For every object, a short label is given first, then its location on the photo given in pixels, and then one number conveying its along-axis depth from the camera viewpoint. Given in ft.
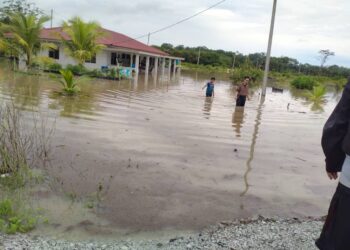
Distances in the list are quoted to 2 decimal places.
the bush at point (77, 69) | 79.43
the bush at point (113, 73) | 82.03
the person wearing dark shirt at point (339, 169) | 7.05
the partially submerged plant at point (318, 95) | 77.25
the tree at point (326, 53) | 177.00
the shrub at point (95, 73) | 82.68
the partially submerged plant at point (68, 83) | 48.42
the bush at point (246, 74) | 96.99
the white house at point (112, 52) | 99.14
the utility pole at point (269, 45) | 66.52
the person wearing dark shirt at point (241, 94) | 49.65
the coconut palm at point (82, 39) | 77.87
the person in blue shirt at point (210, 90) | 57.77
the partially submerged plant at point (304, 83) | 116.78
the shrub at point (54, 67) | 83.18
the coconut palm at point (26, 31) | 72.13
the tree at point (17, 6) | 131.44
